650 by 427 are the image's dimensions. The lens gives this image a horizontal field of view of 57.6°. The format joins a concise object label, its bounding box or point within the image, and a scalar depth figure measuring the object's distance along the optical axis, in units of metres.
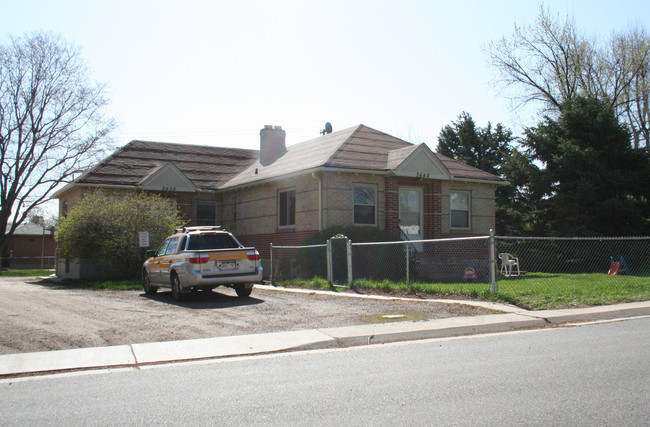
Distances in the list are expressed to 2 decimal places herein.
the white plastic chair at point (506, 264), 19.34
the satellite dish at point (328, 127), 28.62
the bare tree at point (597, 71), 33.00
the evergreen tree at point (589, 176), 22.73
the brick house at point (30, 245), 57.06
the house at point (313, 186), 20.20
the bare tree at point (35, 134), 37.12
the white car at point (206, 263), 13.52
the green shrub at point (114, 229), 20.33
